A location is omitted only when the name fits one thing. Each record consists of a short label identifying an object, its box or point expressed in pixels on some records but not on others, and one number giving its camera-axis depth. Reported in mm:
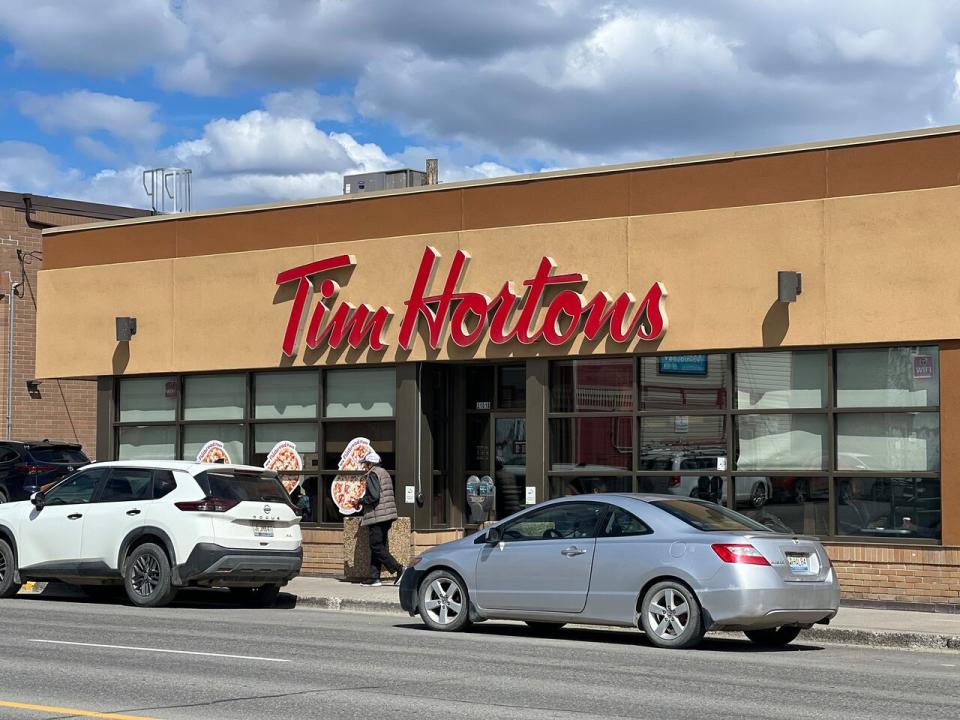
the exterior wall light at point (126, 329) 24500
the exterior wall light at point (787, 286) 18438
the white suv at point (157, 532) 17516
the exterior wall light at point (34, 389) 35406
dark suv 27281
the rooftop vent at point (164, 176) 36938
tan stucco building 18047
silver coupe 13547
